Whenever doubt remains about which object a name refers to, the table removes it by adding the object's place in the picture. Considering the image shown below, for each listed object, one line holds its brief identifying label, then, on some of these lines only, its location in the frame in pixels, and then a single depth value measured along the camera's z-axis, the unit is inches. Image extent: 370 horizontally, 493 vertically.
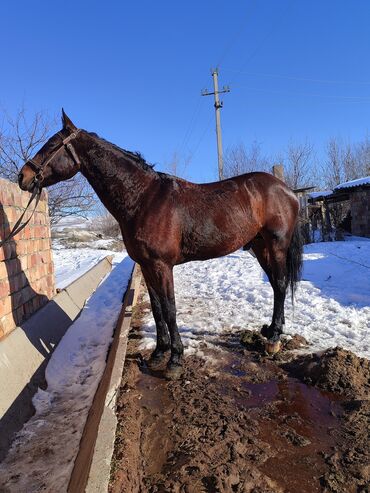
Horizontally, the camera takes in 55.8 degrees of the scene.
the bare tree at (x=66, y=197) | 502.6
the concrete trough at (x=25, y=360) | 98.1
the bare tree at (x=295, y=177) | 1029.2
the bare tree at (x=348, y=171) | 1307.8
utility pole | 812.0
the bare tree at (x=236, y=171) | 1007.8
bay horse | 127.3
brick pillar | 121.8
